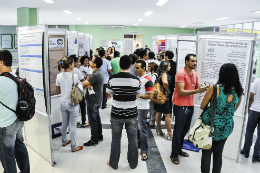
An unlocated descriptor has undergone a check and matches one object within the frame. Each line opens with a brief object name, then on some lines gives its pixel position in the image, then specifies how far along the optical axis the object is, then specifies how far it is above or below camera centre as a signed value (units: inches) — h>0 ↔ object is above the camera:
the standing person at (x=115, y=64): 257.1 -7.9
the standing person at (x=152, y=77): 162.2 -14.4
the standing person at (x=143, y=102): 123.3 -26.2
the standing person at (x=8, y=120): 88.8 -27.9
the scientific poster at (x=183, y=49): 199.2 +10.0
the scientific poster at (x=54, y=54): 157.0 +1.3
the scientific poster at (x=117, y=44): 682.2 +42.5
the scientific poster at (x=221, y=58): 126.1 +2.1
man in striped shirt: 108.6 -23.2
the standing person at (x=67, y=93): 133.0 -23.3
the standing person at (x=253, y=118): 130.4 -35.0
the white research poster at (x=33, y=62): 114.2 -4.1
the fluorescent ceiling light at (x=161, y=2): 261.4 +71.3
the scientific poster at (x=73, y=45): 227.1 +11.9
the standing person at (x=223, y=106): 89.0 -19.3
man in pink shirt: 120.6 -23.1
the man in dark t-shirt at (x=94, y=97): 140.4 -26.8
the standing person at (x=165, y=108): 158.1 -37.3
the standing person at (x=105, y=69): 228.1 -12.8
